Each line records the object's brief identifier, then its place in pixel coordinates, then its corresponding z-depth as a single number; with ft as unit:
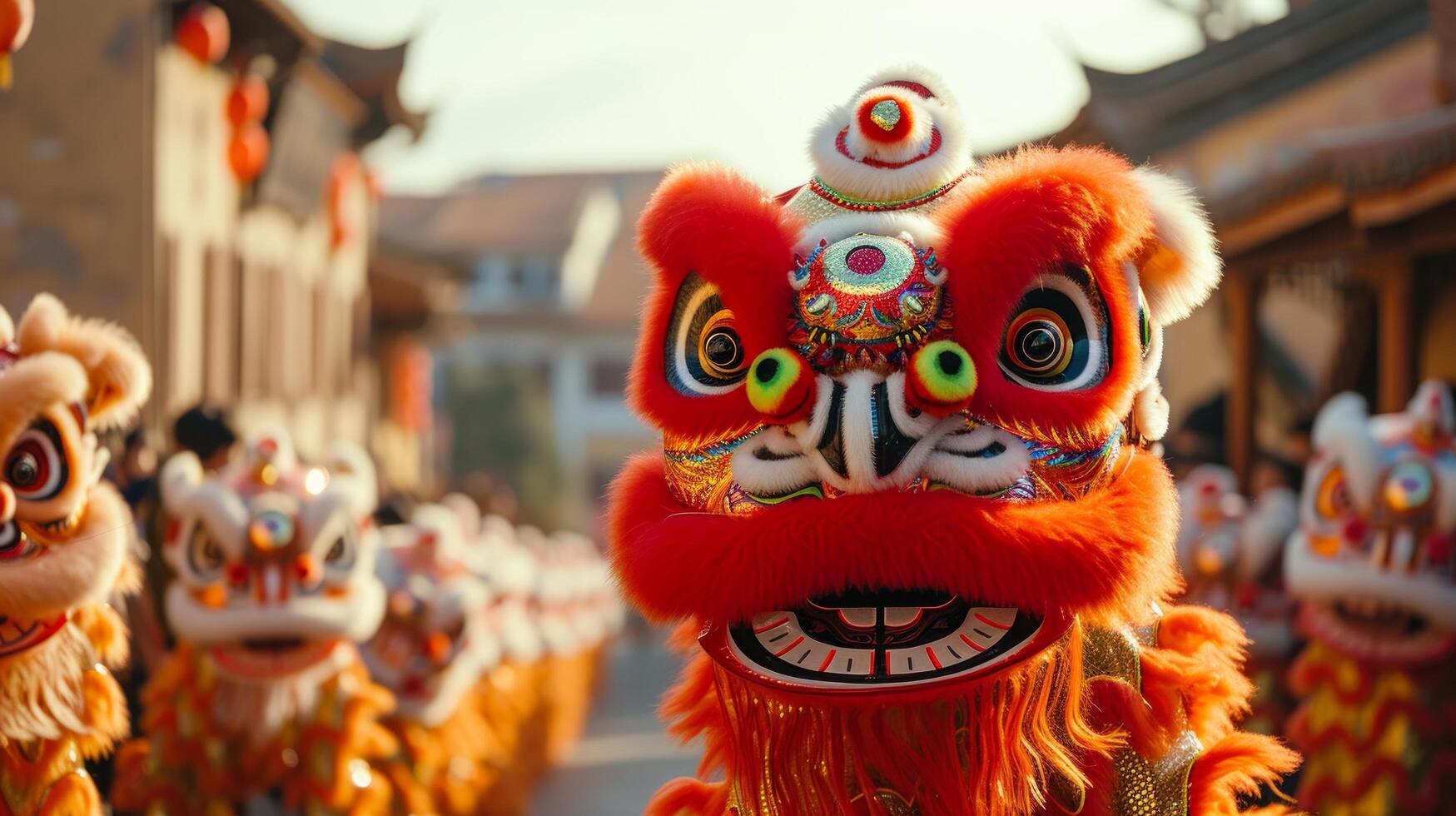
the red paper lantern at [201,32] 37.68
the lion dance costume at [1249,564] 24.82
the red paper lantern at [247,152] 42.70
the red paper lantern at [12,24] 16.21
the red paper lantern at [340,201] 54.70
